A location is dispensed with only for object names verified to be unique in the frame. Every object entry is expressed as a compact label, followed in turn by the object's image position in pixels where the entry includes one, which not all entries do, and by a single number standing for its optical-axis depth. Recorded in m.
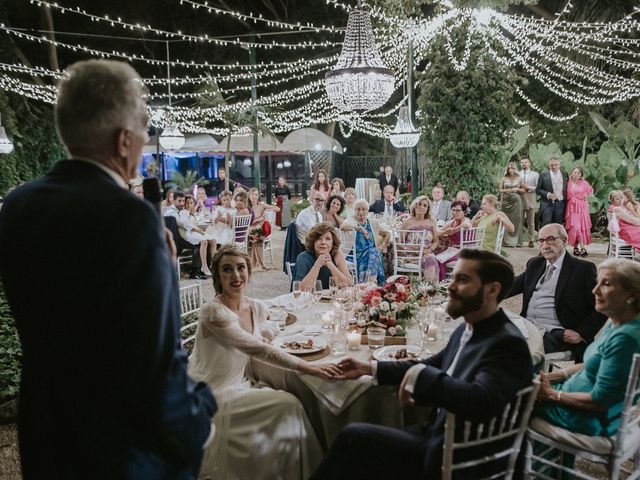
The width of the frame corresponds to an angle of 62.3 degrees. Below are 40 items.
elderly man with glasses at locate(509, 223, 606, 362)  3.32
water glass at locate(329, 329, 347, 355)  2.65
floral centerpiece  2.84
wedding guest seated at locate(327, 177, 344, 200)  8.93
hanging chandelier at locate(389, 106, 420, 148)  8.91
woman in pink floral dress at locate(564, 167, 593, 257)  9.43
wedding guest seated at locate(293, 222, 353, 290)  4.14
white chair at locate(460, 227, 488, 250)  6.57
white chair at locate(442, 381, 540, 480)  1.76
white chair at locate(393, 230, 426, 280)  6.28
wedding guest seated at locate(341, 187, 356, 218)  7.95
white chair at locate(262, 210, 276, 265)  8.99
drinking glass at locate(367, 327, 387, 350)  2.73
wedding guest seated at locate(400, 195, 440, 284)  6.43
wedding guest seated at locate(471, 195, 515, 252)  6.76
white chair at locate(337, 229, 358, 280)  6.33
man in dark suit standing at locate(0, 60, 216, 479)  1.08
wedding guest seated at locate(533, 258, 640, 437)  2.14
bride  2.39
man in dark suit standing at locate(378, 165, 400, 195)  11.23
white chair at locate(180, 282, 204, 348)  3.84
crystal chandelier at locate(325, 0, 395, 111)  5.20
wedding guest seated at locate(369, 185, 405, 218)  8.65
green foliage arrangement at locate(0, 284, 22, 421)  3.60
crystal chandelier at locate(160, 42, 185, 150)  11.38
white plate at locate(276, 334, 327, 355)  2.54
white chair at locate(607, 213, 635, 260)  6.95
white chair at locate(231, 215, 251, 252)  8.22
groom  1.75
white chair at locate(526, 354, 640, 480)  2.06
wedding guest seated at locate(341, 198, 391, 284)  5.72
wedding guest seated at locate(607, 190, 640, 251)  6.86
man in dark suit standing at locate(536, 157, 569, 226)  9.73
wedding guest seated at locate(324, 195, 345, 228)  6.60
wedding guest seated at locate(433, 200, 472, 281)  6.47
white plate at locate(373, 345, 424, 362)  2.48
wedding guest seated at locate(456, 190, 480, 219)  8.91
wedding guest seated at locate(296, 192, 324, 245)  6.70
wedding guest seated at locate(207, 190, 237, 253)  8.29
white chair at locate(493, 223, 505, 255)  6.77
